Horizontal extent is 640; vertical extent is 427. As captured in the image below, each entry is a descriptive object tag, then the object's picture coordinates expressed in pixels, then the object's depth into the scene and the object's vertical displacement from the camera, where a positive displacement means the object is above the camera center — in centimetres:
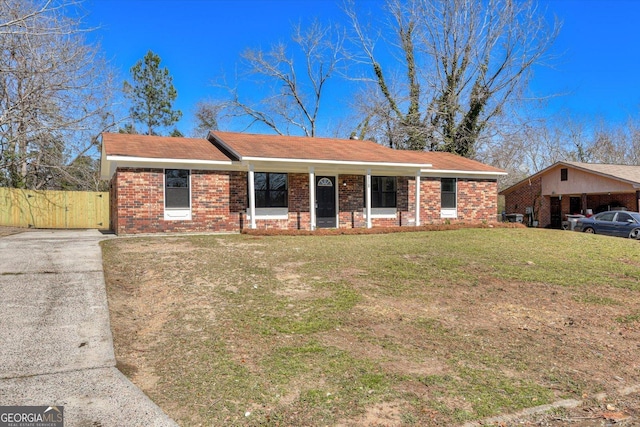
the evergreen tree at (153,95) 3127 +862
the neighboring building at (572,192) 2220 +98
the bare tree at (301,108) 3386 +802
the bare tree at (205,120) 3609 +775
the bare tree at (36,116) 1479 +415
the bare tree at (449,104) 2770 +717
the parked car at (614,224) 1692 -64
